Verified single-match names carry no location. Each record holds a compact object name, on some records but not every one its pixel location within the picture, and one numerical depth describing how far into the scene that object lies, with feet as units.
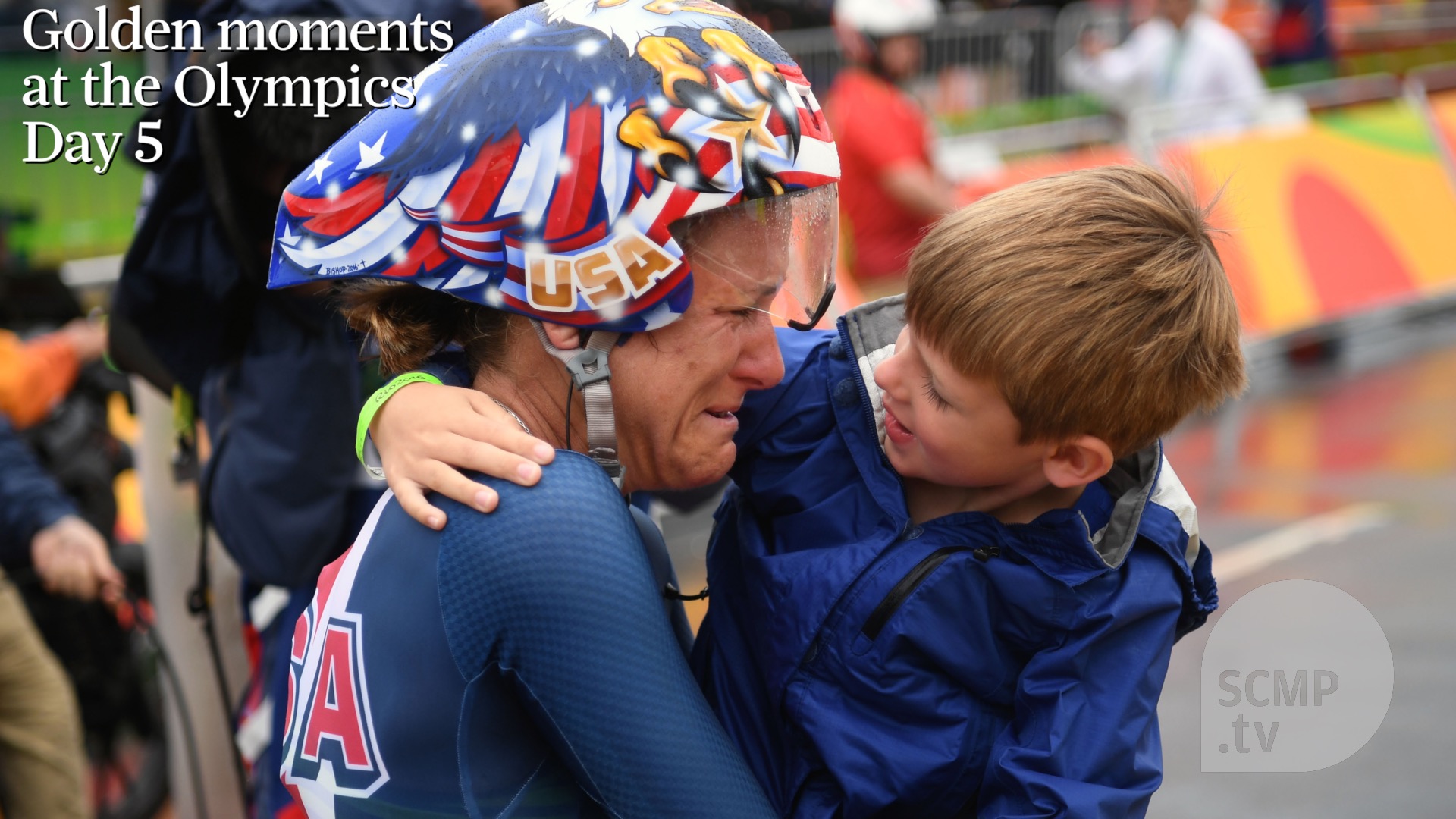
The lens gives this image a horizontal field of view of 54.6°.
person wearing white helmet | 24.73
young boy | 5.64
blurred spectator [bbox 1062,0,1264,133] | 31.81
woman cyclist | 4.70
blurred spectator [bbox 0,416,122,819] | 12.96
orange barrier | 28.60
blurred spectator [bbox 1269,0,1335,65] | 41.42
